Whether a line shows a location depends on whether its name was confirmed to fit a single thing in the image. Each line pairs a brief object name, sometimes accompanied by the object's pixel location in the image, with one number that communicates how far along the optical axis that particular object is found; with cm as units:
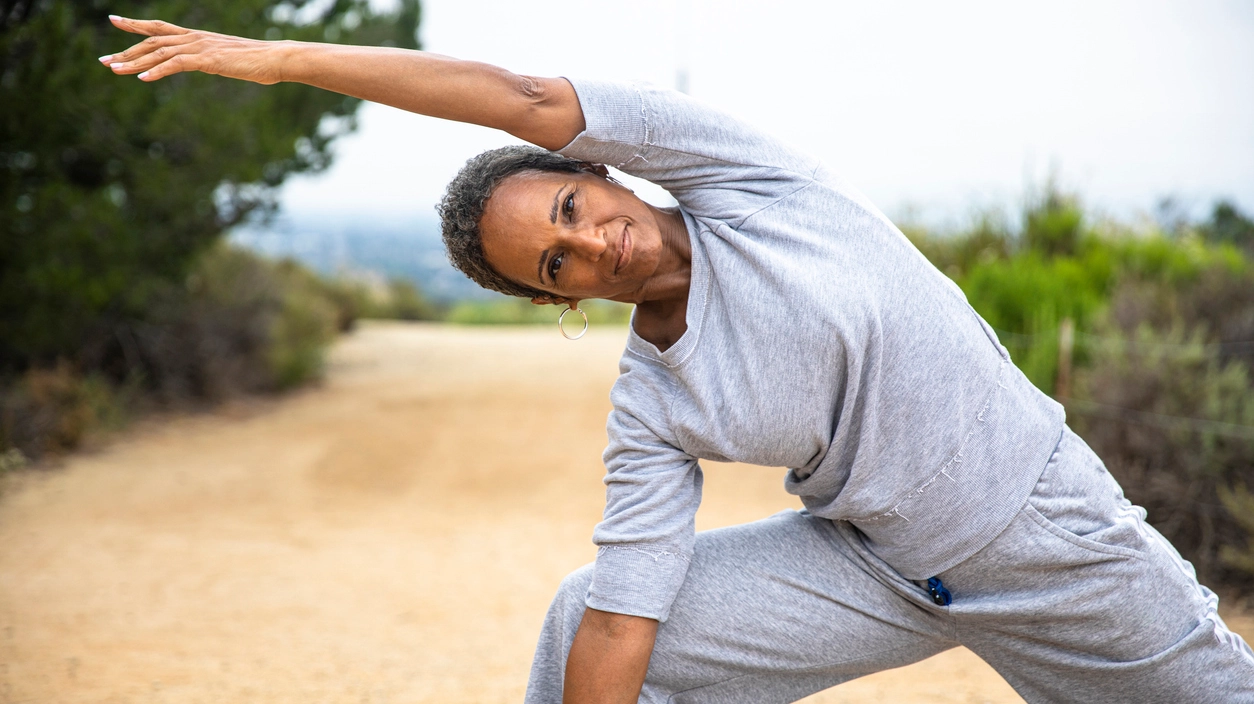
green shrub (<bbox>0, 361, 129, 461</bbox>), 557
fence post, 484
